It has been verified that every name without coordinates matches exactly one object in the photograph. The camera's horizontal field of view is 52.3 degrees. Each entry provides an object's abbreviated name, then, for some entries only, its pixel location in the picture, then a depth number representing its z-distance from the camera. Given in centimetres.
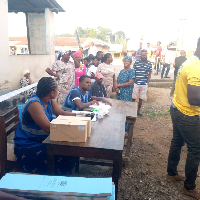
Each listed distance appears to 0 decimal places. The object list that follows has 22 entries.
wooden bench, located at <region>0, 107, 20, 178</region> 216
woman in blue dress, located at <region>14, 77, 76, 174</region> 216
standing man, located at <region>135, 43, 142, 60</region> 928
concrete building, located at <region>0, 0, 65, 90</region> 578
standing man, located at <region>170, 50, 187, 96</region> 775
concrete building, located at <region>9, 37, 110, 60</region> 2400
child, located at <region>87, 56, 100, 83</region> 522
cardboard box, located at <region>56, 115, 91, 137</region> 207
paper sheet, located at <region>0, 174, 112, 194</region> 135
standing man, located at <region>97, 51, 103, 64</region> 662
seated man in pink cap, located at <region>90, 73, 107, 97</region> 407
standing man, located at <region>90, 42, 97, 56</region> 1016
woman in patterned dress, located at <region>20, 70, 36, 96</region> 597
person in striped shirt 554
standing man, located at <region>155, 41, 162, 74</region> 1221
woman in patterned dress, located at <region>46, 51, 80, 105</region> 490
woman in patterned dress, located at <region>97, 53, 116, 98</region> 486
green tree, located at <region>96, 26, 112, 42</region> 5843
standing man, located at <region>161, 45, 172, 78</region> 1166
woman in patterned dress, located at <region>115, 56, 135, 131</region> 455
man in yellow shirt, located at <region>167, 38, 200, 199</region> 220
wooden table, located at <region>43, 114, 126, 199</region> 190
